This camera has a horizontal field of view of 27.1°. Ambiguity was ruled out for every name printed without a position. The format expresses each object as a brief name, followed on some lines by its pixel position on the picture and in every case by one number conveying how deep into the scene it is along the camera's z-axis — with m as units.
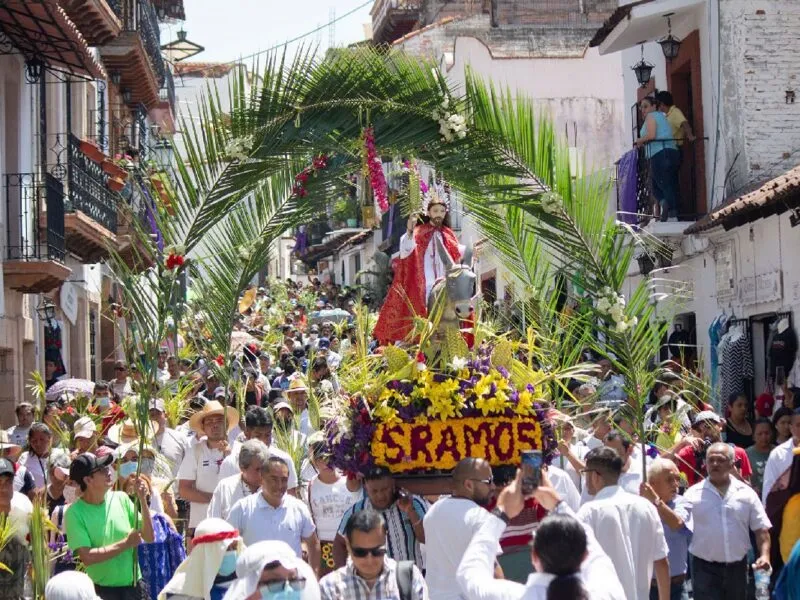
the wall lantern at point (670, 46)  21.20
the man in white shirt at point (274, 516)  8.89
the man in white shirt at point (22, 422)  15.02
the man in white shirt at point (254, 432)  10.46
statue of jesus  11.20
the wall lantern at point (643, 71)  21.73
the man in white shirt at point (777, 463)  10.86
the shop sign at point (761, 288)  17.62
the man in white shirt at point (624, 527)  8.05
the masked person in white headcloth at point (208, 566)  7.54
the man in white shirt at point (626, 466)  10.11
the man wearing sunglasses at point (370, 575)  7.01
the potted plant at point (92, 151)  22.69
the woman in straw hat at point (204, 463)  10.90
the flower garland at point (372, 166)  10.64
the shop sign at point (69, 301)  23.58
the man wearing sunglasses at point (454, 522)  7.49
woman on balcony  20.20
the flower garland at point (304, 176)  11.35
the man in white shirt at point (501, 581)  5.90
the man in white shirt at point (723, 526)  9.96
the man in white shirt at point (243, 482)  9.41
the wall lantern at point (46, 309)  22.12
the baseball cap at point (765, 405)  15.91
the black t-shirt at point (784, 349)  16.88
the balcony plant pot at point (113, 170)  22.70
